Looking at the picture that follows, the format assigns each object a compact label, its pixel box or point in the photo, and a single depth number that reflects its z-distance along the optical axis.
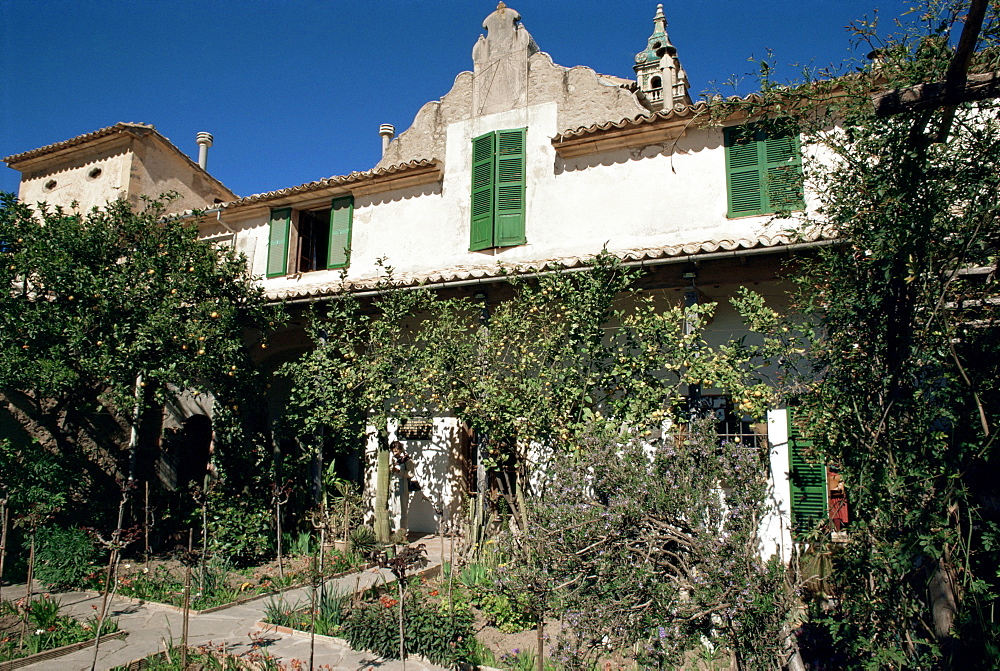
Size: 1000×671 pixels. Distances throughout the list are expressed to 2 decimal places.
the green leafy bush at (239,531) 8.30
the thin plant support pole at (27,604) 5.59
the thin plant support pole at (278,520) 7.79
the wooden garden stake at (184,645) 5.00
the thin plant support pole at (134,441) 8.78
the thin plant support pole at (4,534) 6.09
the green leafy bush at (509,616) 5.79
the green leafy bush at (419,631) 5.16
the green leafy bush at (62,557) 7.48
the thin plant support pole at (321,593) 5.99
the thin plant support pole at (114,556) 5.05
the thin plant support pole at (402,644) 5.05
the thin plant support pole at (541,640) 4.38
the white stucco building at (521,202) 8.87
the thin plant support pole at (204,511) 7.22
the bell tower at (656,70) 17.38
